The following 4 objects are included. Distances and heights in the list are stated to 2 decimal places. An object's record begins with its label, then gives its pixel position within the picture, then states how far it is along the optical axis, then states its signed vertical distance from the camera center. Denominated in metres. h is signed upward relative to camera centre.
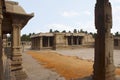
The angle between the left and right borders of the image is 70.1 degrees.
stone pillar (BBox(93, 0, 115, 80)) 2.41 -0.07
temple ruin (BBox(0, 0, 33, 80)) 3.96 +0.54
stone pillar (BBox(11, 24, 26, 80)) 3.99 -0.59
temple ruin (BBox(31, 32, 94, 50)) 17.73 -0.03
